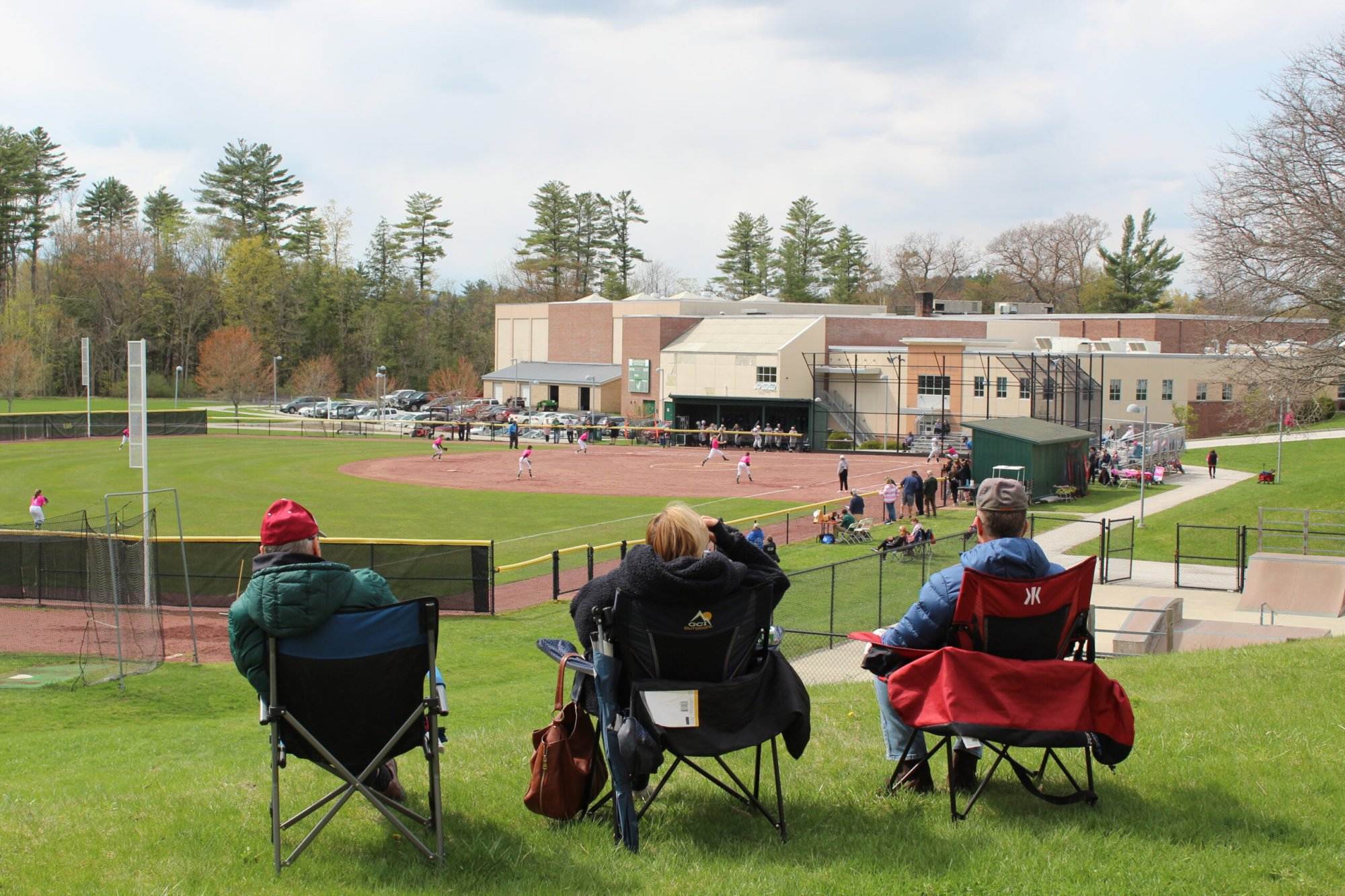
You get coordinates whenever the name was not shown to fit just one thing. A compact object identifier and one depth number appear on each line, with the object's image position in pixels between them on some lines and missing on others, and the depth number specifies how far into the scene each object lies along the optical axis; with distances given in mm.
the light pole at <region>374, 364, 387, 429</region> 90500
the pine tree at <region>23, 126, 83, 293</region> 112500
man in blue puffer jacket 5453
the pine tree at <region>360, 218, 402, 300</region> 128500
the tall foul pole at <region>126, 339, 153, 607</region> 19581
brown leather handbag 5277
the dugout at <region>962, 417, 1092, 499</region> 38406
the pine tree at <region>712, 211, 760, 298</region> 130625
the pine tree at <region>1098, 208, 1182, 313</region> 108375
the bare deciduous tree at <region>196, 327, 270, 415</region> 90812
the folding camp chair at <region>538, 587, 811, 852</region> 5145
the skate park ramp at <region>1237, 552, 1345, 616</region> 20516
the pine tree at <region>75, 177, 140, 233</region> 124500
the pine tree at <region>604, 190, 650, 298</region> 130500
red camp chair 5223
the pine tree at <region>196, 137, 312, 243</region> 122750
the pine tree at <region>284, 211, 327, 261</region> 124188
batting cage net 17250
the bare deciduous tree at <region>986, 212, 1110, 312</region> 120375
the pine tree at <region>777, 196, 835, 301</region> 127062
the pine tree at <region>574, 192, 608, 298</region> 128625
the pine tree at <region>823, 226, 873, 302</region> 125188
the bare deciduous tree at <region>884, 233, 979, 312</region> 131125
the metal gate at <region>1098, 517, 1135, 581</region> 25859
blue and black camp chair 4945
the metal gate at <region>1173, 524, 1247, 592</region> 24766
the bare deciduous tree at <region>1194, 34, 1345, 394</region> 33594
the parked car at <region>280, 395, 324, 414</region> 94188
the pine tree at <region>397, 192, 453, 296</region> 128625
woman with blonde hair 5090
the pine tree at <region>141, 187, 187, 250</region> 125225
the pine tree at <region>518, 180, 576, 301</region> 127125
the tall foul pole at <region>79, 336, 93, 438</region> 64438
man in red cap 4875
